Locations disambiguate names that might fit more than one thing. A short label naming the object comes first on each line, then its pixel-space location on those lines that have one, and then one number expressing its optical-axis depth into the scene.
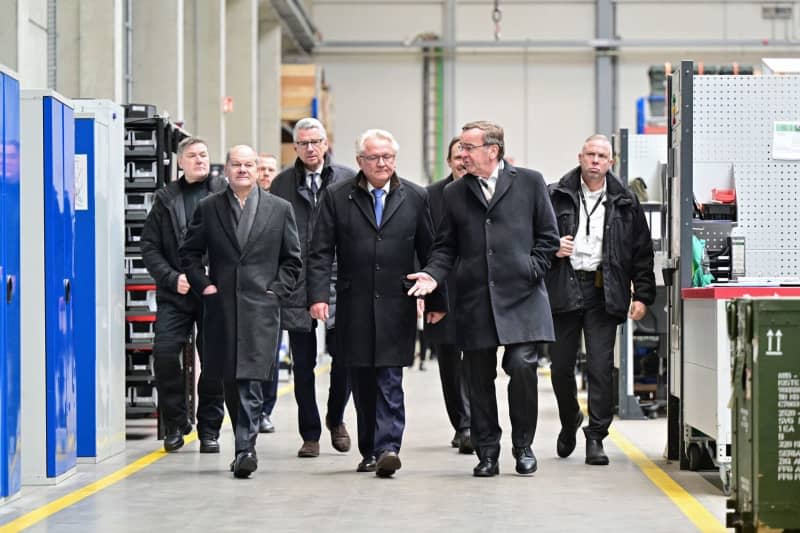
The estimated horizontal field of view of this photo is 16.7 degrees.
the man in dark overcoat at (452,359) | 17.66
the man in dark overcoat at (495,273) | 15.32
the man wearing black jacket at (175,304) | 17.93
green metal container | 10.72
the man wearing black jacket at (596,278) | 16.59
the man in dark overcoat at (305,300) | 17.72
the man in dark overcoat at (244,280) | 15.54
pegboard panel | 16.14
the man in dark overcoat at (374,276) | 15.45
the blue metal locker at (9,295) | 13.31
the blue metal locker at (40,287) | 14.94
